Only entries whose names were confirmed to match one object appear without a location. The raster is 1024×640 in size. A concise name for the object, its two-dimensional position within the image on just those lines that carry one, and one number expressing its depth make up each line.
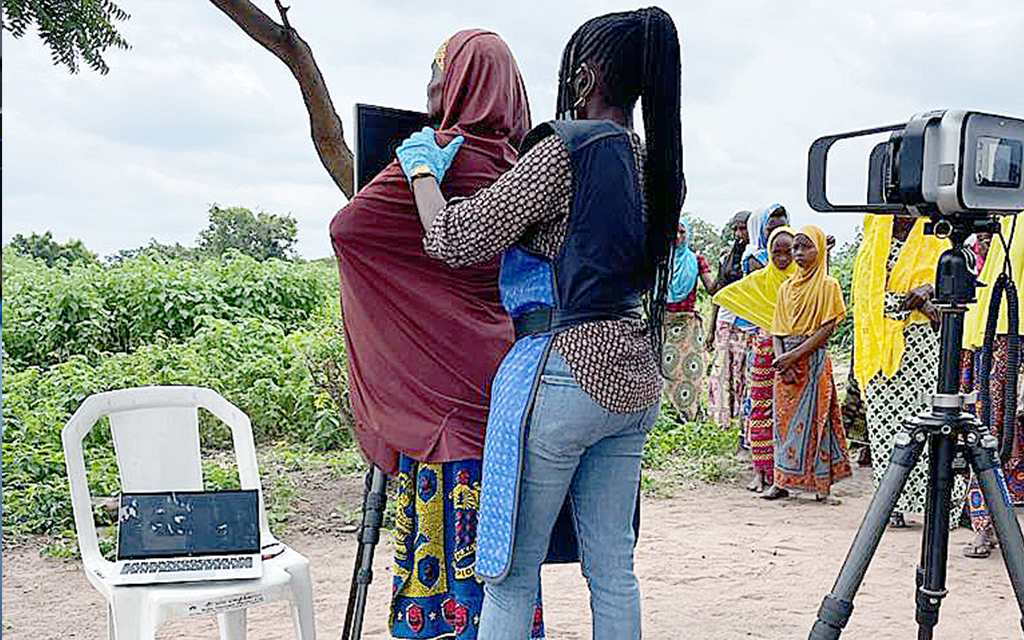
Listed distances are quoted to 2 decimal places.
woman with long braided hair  1.95
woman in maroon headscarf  2.38
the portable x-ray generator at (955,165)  2.07
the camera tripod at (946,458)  2.17
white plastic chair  2.35
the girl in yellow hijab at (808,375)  5.23
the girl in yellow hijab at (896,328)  4.38
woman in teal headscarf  6.85
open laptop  2.42
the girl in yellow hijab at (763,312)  5.51
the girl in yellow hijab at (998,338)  4.20
